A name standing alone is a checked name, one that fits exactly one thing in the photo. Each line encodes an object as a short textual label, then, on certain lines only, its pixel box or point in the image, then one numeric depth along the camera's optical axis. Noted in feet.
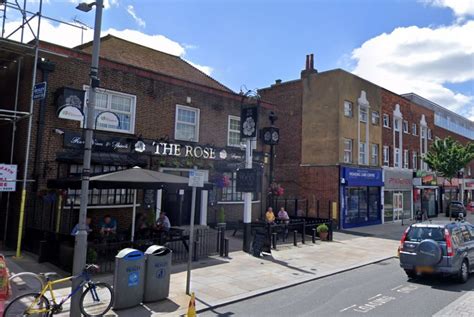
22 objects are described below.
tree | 92.22
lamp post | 21.31
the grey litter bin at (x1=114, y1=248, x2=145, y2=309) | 23.61
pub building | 42.16
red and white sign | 35.41
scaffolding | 38.65
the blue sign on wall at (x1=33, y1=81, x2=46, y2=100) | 36.03
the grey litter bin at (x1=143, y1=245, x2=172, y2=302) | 25.13
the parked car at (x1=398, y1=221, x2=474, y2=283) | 30.91
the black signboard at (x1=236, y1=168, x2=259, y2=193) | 42.47
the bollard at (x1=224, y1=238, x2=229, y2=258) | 40.70
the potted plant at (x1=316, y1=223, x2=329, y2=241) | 56.65
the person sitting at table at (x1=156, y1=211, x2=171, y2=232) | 42.22
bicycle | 19.76
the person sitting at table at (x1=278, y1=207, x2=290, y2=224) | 57.82
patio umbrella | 32.45
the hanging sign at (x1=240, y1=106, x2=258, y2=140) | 44.68
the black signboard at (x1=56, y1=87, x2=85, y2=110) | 41.96
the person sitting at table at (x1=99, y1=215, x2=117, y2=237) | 38.62
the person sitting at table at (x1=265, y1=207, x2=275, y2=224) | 53.42
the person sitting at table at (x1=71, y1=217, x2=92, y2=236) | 34.32
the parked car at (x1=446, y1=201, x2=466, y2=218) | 105.81
